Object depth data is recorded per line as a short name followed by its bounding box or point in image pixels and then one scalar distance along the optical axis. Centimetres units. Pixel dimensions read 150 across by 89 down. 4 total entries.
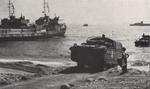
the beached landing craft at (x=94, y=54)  2999
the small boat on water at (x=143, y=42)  7984
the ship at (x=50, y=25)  11624
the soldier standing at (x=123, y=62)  2894
